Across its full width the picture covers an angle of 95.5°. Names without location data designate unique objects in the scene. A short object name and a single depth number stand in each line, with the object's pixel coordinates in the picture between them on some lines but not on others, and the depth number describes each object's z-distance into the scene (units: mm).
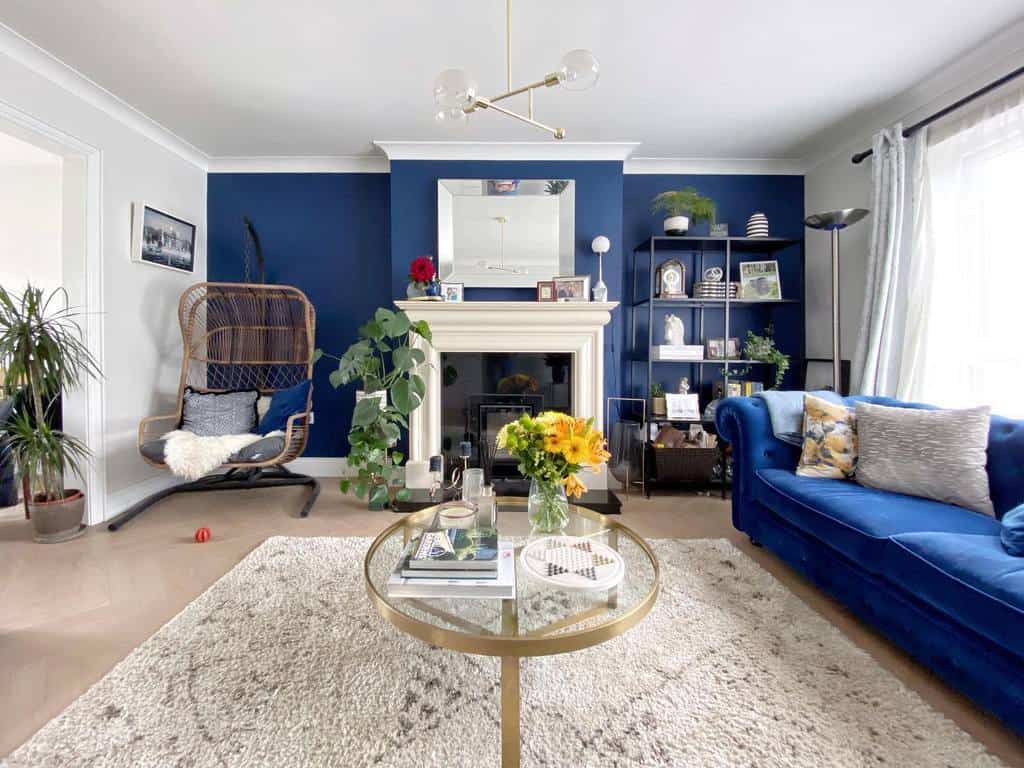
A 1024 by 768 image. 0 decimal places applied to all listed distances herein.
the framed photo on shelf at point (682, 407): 3377
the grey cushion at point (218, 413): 3043
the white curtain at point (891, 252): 2623
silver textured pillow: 1751
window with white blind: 2246
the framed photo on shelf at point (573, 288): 3342
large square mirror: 3451
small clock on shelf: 3479
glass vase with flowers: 1429
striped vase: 3426
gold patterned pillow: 2090
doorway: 2490
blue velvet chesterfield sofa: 1204
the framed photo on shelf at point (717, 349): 3572
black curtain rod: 2096
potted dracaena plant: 2309
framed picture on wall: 3008
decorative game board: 1263
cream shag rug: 1160
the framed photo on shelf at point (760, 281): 3475
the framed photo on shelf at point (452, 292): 3404
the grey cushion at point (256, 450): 2707
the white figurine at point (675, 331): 3521
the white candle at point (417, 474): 3355
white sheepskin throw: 2645
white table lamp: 3322
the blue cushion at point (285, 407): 3123
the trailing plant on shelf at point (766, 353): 3375
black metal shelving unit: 3654
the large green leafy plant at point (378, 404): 2916
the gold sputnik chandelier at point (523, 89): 1458
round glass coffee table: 1042
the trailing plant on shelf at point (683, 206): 3340
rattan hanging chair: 3250
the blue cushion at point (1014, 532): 1350
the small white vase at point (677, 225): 3355
